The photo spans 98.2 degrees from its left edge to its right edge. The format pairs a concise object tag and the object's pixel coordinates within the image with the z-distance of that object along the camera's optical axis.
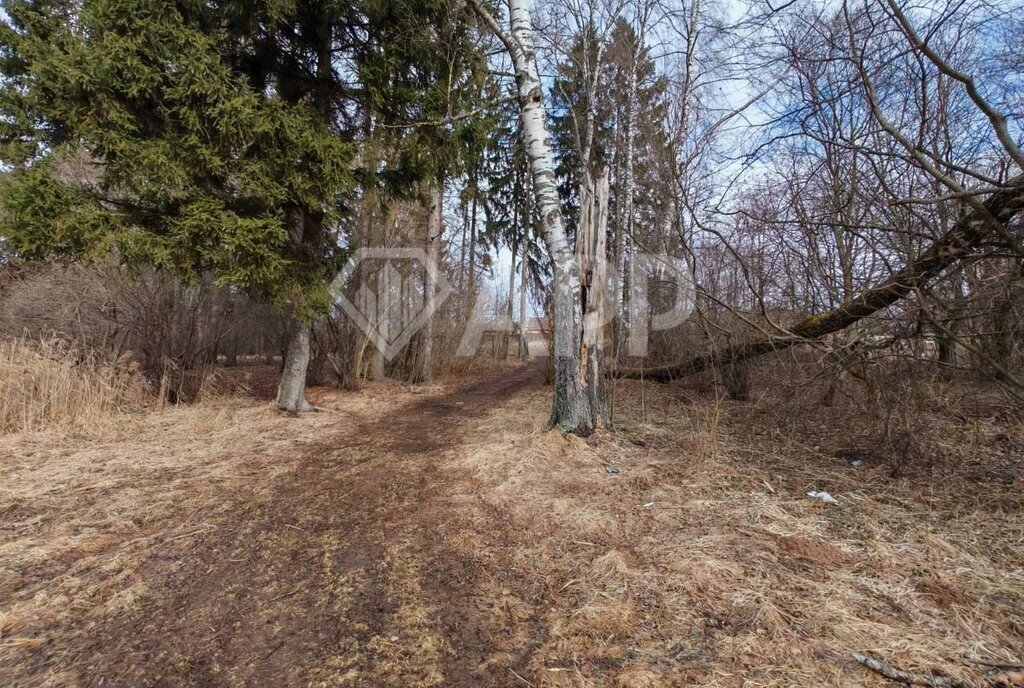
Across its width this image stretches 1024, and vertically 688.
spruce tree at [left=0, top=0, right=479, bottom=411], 4.81
